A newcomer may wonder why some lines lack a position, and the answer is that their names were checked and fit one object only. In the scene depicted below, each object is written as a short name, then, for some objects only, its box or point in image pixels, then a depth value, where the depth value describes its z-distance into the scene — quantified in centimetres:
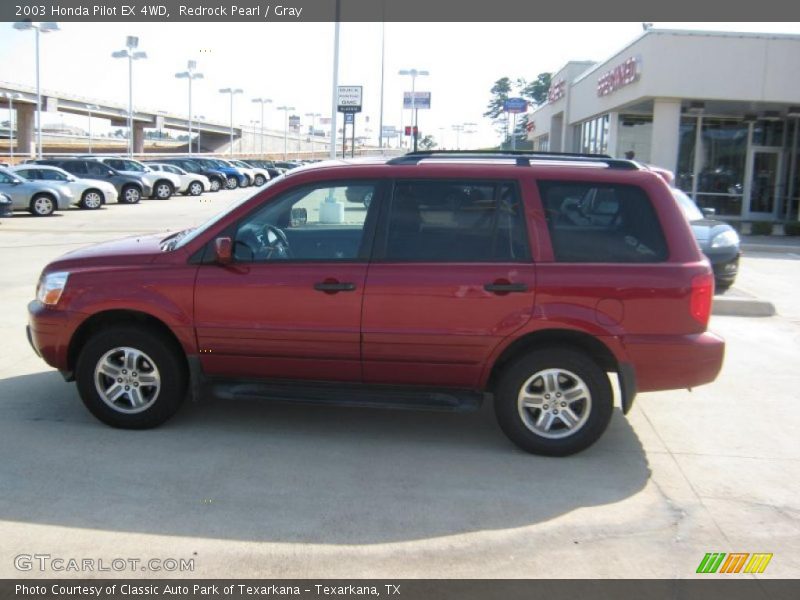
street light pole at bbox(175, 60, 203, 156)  6630
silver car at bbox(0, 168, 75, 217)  2241
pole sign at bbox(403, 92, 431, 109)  3676
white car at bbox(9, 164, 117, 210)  2433
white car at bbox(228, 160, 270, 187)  4769
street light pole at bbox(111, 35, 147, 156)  5209
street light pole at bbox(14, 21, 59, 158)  3769
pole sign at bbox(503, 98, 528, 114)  2906
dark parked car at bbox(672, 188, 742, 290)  1073
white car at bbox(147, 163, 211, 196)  3625
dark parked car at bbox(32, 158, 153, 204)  2859
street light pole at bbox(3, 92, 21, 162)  7812
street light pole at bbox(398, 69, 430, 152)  4235
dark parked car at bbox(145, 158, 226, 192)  4091
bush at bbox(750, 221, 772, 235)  2106
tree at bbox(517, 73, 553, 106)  8252
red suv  491
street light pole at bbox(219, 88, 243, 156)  8744
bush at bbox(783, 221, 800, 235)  2105
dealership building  2105
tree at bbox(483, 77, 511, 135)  8812
